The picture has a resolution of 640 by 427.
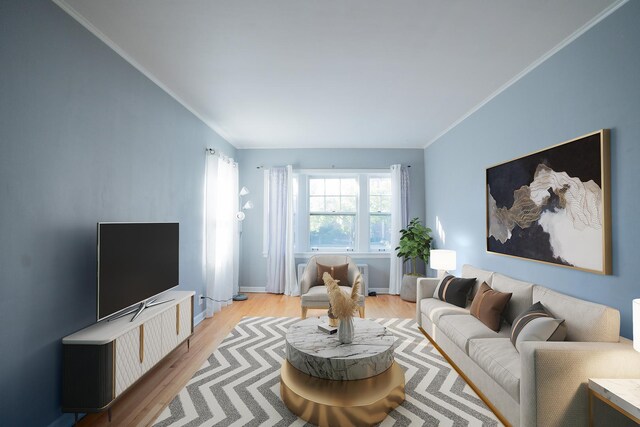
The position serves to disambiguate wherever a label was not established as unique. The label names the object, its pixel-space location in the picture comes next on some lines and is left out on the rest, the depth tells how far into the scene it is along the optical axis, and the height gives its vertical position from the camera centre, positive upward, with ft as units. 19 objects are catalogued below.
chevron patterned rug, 6.97 -4.55
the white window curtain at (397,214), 18.71 +0.21
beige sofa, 5.81 -3.06
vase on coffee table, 8.17 -3.01
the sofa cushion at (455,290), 11.24 -2.69
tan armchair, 13.19 -3.11
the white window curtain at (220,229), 14.44 -0.61
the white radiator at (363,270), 18.47 -3.19
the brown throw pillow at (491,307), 8.98 -2.67
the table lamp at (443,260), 13.76 -1.91
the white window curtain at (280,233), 18.69 -0.95
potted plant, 17.06 -1.80
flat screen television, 7.21 -1.26
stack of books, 8.84 -3.21
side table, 4.88 -2.95
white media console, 6.46 -3.17
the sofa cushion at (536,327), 6.85 -2.52
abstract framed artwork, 7.07 +0.34
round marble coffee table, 6.52 -3.89
